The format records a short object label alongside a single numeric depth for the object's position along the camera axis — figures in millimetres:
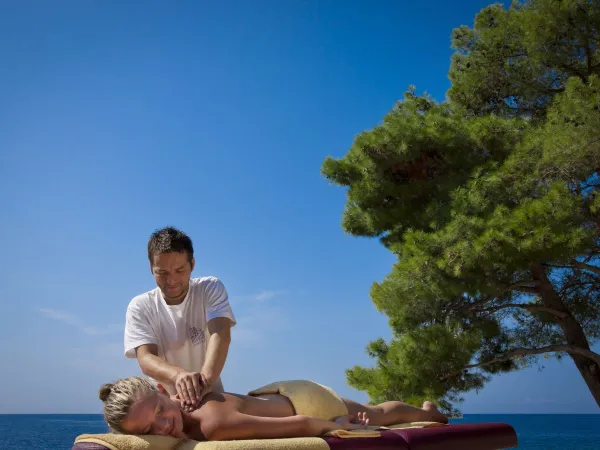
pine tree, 5594
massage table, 1377
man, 1837
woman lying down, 1413
